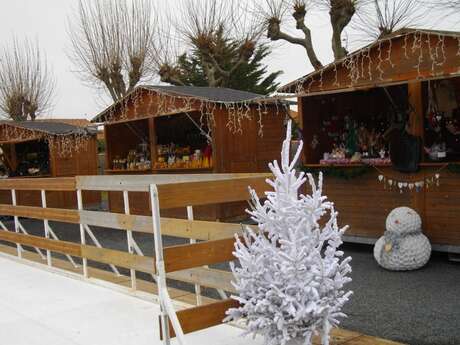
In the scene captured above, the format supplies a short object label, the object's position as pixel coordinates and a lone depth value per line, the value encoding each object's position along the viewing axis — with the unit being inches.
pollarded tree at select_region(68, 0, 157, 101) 732.7
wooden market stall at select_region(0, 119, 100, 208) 582.9
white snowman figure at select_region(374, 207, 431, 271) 247.1
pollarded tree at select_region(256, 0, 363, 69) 520.7
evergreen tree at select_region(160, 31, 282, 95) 684.1
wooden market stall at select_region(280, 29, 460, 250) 259.1
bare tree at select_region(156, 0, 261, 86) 675.4
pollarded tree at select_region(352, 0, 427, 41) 546.0
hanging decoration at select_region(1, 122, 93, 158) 573.6
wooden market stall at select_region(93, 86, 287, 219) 412.2
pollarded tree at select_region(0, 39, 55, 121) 908.0
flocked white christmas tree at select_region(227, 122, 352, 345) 103.9
